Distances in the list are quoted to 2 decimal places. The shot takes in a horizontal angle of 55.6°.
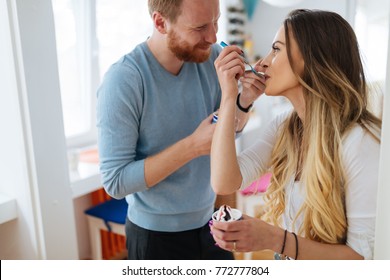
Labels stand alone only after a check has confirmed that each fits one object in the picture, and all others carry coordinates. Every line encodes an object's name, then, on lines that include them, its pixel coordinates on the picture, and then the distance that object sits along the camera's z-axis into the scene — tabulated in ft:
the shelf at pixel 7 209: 3.00
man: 2.57
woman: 2.00
